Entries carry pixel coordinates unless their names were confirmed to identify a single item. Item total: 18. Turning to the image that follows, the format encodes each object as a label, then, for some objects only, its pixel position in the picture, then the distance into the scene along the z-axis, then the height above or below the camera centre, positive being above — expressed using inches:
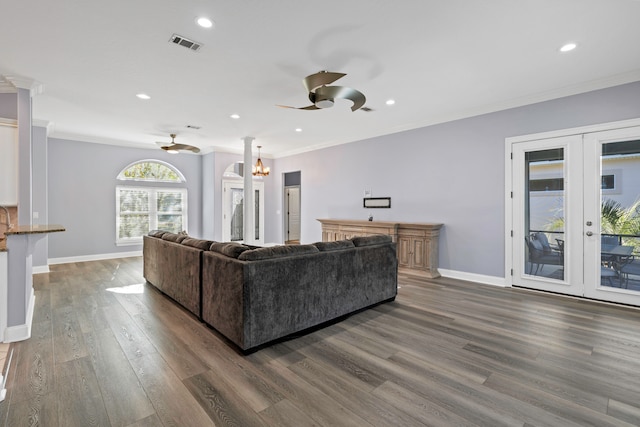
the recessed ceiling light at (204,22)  102.1 +66.9
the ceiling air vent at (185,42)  113.2 +67.0
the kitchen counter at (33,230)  109.6 -6.4
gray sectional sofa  104.0 -28.9
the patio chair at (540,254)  171.4 -24.3
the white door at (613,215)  147.9 -1.1
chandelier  290.0 +42.5
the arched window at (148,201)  295.7 +13.2
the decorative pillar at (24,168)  138.1 +21.5
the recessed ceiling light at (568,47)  119.5 +67.9
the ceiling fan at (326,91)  120.2 +52.3
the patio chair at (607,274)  154.1 -31.9
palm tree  147.4 -3.6
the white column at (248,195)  271.0 +16.5
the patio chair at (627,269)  148.3 -28.2
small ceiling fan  246.7 +55.4
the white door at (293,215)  423.8 -2.8
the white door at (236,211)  330.3 +2.4
